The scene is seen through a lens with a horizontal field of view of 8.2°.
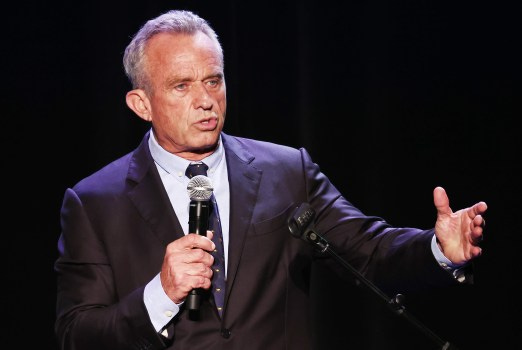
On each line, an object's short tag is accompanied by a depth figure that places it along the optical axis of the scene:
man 6.31
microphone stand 6.13
